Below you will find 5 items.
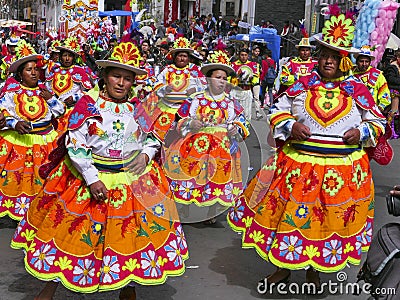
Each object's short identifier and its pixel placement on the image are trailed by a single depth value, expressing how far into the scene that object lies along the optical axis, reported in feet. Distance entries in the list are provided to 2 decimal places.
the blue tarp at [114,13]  120.26
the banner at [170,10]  134.92
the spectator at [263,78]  59.92
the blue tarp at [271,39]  77.71
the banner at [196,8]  142.64
